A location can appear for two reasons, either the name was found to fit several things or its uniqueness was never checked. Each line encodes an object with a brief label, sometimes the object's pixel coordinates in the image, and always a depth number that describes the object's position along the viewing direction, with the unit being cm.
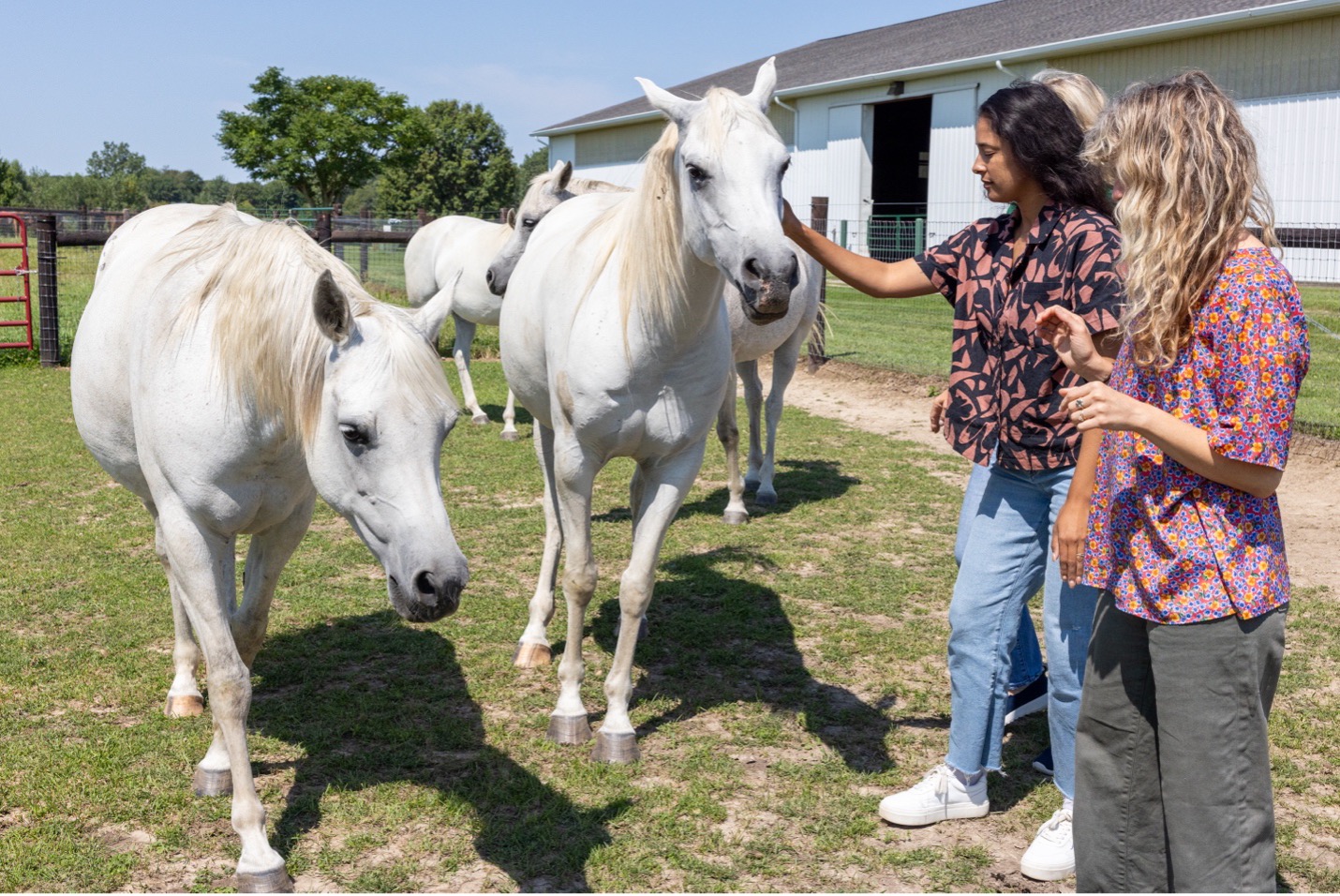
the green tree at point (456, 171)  5681
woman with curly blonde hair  182
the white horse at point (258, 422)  233
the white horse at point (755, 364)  618
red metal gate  1115
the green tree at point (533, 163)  9111
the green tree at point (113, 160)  17566
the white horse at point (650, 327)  288
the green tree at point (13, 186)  5425
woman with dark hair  270
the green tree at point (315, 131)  4650
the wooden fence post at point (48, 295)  1151
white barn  1630
